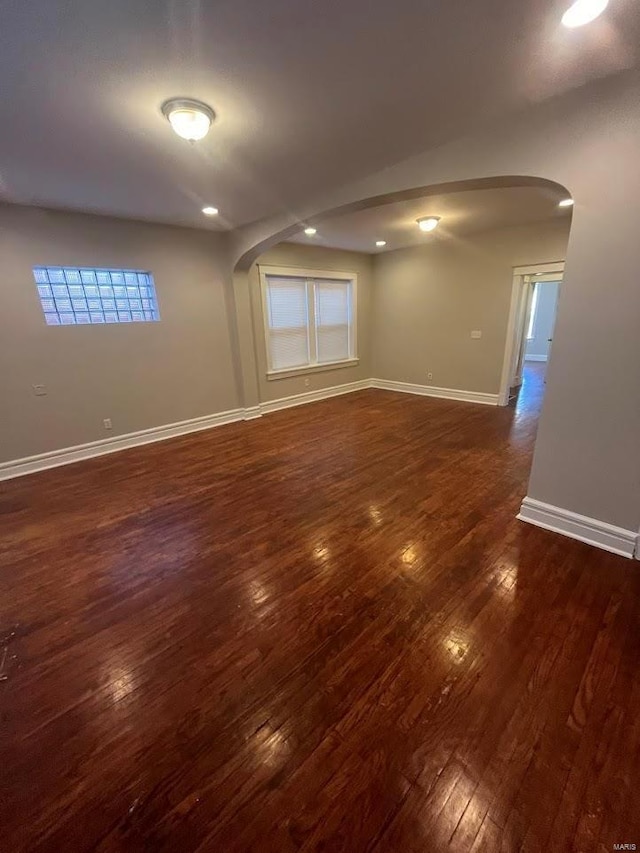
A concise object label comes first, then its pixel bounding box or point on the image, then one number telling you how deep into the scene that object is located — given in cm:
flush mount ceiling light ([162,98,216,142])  185
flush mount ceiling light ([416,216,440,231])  412
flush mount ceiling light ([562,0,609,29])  132
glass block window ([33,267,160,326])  362
